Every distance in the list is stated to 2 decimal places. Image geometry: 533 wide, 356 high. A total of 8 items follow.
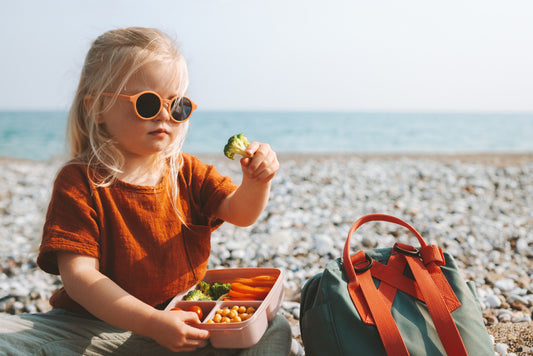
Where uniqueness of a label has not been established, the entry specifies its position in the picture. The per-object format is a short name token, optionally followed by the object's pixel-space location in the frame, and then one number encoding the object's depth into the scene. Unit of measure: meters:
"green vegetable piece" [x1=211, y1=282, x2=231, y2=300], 2.31
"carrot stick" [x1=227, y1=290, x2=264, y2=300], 2.18
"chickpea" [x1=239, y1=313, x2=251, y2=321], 1.95
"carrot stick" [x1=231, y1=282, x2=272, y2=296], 2.20
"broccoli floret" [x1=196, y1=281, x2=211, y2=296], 2.31
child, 1.99
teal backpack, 1.88
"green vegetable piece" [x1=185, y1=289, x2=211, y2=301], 2.19
